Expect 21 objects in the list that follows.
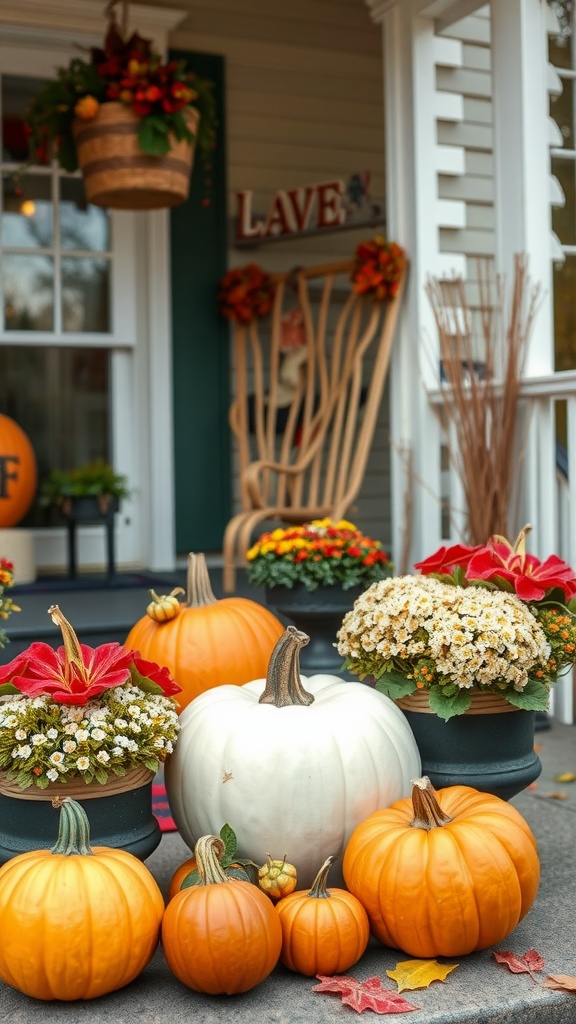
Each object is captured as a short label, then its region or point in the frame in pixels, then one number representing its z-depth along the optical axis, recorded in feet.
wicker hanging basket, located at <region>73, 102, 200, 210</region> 12.46
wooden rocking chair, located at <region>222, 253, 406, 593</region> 13.79
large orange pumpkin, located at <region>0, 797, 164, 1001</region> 5.19
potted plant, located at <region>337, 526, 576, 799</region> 6.33
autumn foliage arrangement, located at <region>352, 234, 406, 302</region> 13.28
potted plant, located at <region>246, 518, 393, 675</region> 9.73
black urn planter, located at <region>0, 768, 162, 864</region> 5.82
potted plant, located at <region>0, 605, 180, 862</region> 5.71
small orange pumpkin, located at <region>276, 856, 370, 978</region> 5.51
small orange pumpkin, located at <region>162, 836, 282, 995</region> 5.24
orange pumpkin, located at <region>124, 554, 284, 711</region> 8.13
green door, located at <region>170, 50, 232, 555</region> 16.28
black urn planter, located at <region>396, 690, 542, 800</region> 6.67
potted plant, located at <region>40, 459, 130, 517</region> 14.48
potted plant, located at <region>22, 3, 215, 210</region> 12.41
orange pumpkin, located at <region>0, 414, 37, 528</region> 14.03
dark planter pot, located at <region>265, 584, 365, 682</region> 9.75
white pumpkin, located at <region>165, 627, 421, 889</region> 6.02
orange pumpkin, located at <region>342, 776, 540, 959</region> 5.55
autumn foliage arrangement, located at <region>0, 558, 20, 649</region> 7.80
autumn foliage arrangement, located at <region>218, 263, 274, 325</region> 15.76
